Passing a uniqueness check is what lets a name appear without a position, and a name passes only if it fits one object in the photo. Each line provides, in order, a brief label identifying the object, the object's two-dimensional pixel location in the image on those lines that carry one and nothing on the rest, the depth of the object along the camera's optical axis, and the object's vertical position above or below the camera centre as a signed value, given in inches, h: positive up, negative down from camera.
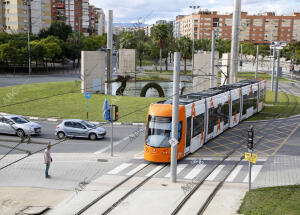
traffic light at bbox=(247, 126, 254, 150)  539.1 -109.5
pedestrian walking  611.2 -164.3
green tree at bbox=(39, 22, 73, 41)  3336.6 +304.1
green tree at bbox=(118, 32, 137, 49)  3127.5 +186.5
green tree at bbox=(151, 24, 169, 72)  2924.7 +260.8
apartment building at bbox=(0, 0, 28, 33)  3329.2 +453.3
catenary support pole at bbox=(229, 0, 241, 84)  1384.1 +129.8
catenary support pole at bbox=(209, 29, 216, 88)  1245.0 +68.9
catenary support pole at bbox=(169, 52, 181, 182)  581.9 -103.6
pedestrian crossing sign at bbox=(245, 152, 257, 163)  530.1 -135.5
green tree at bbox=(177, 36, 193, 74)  2893.7 +147.6
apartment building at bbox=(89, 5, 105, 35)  6157.0 +837.4
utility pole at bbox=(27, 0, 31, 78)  3121.1 +435.5
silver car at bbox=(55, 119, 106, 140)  898.7 -169.4
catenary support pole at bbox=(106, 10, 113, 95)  1502.2 +80.2
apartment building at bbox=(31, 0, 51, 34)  3722.2 +531.8
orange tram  673.6 -117.3
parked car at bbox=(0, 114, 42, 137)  912.3 -168.0
